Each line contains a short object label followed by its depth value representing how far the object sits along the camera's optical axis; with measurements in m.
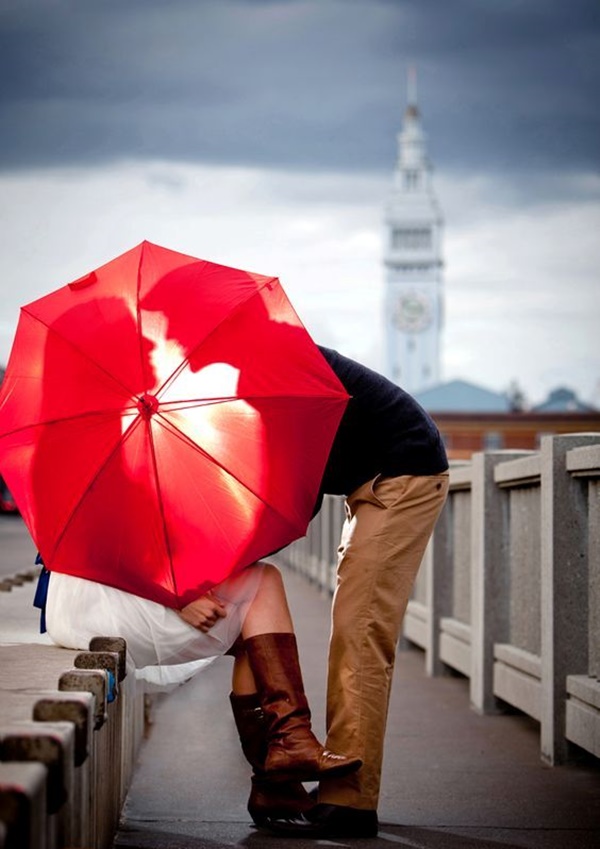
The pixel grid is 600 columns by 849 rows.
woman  5.14
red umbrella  5.01
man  5.38
